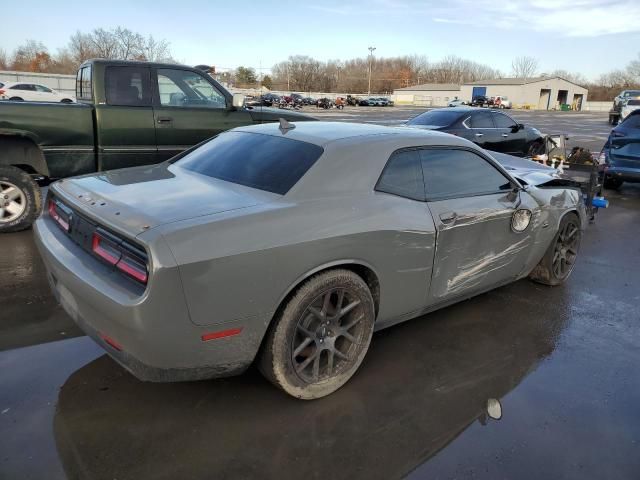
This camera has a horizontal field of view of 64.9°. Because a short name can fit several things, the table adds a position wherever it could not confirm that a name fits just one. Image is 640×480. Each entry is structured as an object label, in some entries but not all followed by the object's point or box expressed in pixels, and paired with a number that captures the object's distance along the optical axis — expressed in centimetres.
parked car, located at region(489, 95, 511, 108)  6511
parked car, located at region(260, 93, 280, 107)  4665
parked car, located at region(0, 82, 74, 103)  2411
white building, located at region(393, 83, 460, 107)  9156
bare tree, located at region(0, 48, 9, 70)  7410
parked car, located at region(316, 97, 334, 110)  5294
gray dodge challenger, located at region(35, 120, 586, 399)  240
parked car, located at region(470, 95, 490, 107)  6220
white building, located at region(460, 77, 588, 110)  8612
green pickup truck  582
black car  1063
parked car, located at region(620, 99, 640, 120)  2775
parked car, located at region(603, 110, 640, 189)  932
